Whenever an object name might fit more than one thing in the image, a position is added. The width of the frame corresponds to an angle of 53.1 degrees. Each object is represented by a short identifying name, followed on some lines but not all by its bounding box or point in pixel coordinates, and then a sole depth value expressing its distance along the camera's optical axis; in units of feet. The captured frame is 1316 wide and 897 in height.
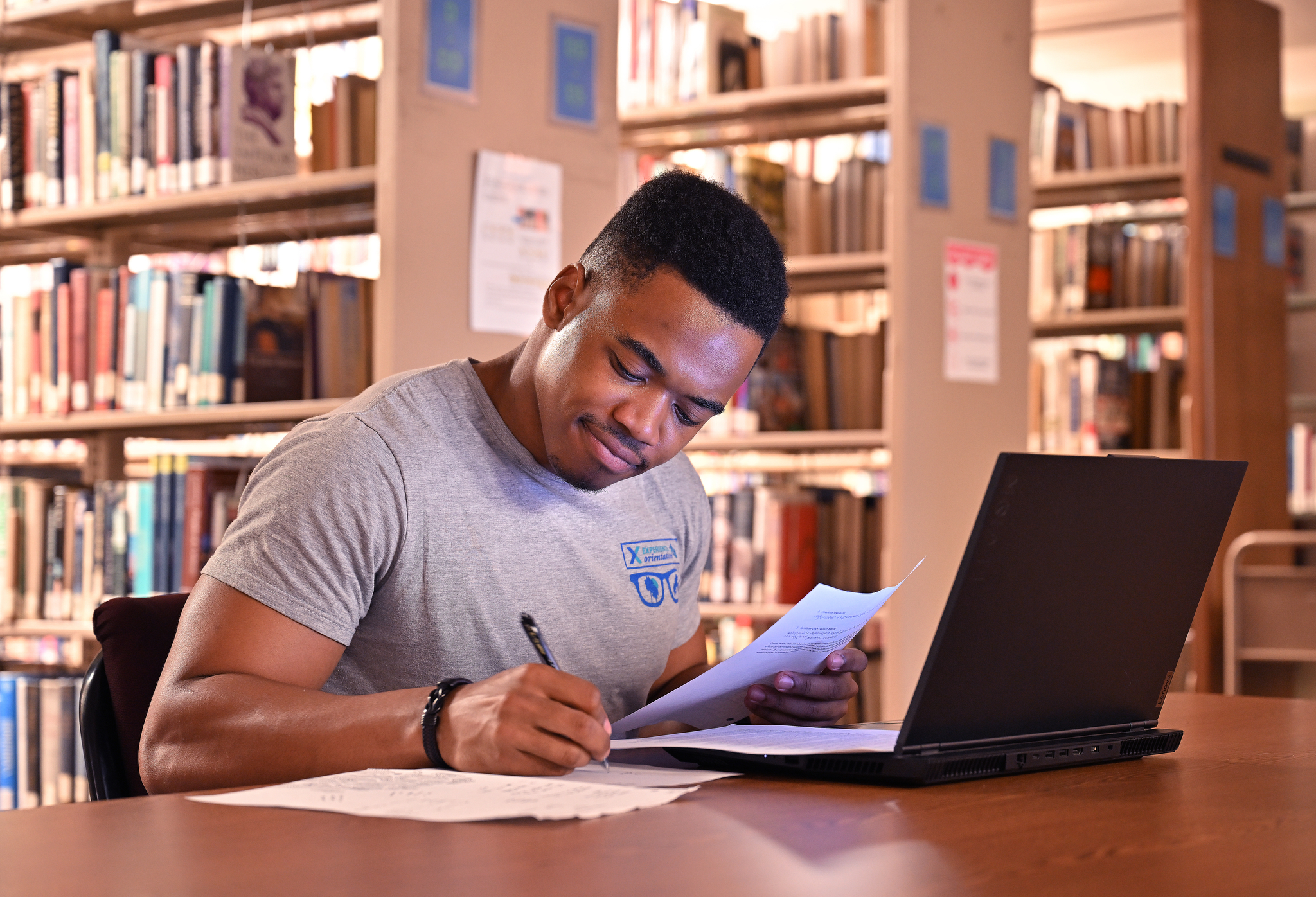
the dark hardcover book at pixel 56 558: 9.62
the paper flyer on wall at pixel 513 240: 8.46
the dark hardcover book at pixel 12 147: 9.99
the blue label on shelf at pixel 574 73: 8.98
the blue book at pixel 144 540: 9.23
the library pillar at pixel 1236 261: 12.73
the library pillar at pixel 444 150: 8.05
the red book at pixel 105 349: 9.46
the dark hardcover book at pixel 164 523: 9.16
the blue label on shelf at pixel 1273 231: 13.61
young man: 3.53
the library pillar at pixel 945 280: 10.09
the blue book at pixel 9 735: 9.22
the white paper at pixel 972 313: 10.50
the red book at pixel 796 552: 10.69
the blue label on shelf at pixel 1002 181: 10.95
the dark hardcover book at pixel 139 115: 9.38
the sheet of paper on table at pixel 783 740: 3.27
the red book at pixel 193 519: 9.06
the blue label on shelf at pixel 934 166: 10.32
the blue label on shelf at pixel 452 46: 8.19
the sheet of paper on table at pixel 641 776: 3.17
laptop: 3.05
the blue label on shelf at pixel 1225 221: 12.94
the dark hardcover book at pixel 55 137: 9.77
